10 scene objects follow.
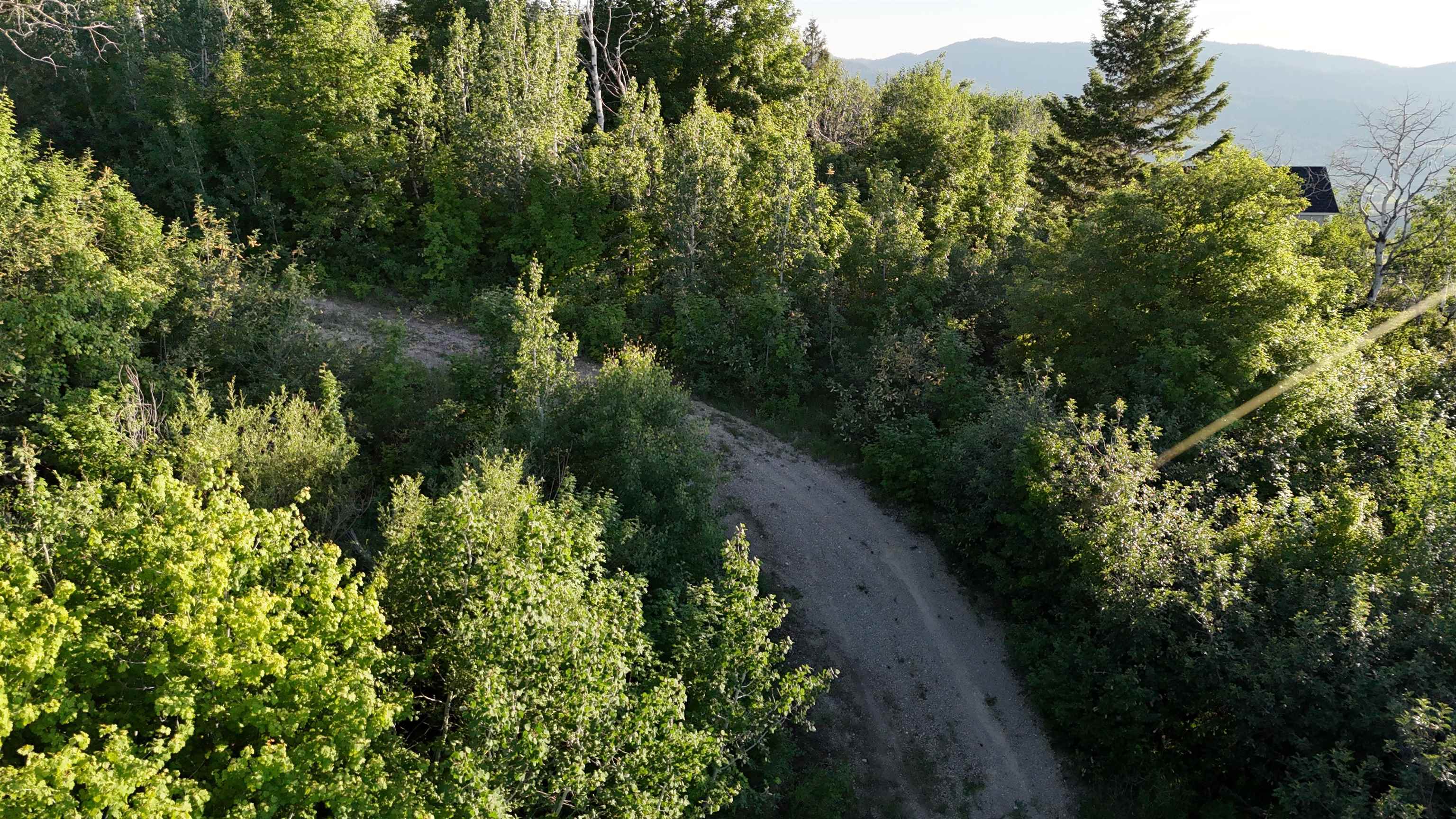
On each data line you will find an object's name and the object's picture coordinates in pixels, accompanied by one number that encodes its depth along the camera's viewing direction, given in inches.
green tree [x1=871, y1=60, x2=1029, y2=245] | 1285.7
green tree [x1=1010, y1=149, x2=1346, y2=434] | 770.8
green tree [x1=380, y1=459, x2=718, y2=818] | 357.4
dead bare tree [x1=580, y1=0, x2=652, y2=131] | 1348.4
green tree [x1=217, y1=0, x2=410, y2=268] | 1089.4
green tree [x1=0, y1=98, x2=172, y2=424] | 637.9
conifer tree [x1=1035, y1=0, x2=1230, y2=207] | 1214.3
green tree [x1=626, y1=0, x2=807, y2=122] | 1438.2
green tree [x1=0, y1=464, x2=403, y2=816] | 317.1
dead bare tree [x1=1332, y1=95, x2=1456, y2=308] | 964.6
